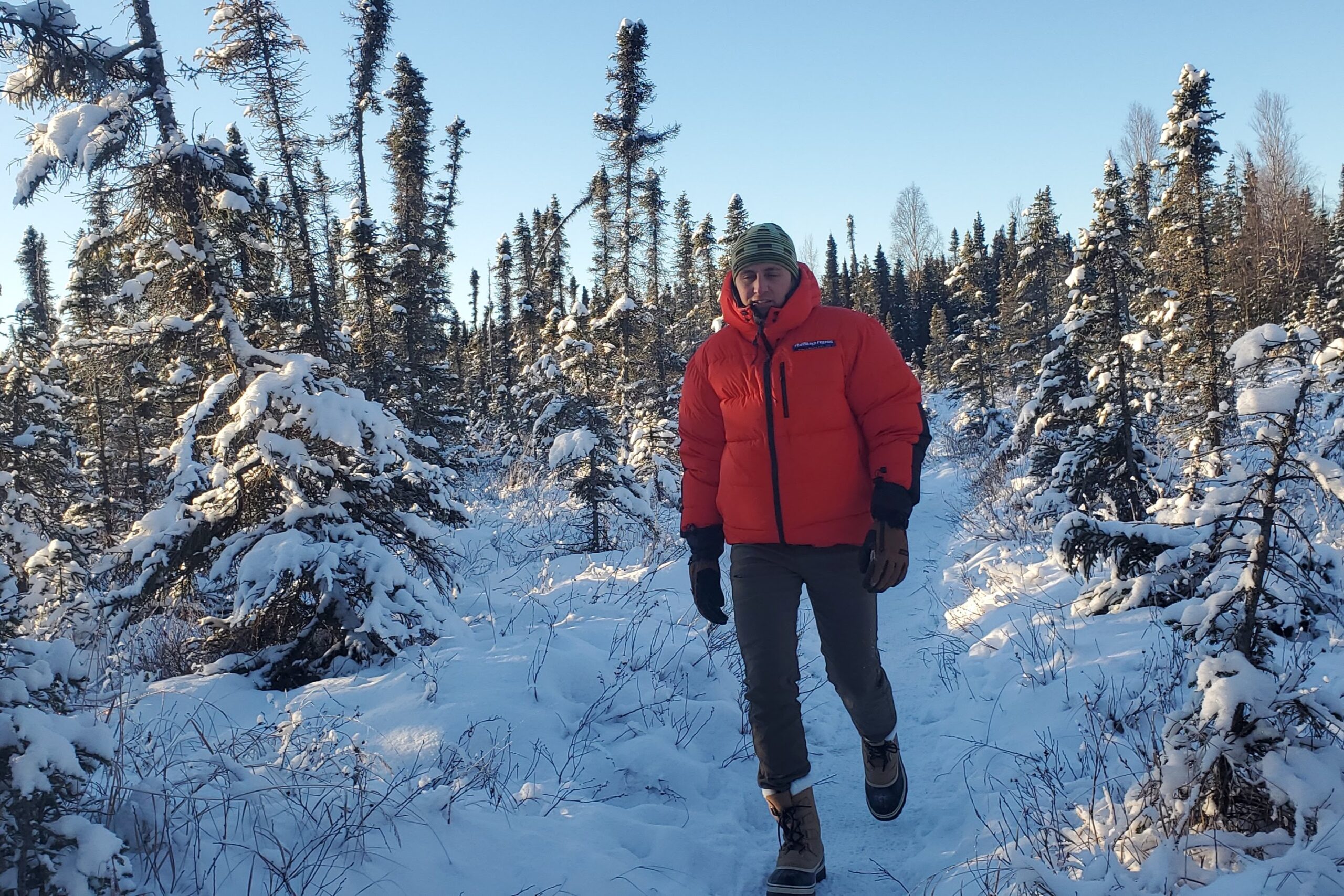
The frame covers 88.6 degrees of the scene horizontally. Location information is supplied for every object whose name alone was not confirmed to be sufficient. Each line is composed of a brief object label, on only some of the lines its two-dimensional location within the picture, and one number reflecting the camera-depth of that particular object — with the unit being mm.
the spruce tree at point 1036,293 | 20266
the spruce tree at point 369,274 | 15164
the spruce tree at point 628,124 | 17312
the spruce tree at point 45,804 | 1774
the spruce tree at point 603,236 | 20609
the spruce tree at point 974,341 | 23156
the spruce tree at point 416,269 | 16266
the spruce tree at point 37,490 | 7484
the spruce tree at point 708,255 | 37812
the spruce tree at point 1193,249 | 13969
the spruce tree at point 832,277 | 70438
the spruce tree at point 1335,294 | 23531
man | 3090
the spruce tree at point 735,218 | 35406
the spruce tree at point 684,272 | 29250
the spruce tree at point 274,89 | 12562
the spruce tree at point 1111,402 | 8180
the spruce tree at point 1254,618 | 2291
